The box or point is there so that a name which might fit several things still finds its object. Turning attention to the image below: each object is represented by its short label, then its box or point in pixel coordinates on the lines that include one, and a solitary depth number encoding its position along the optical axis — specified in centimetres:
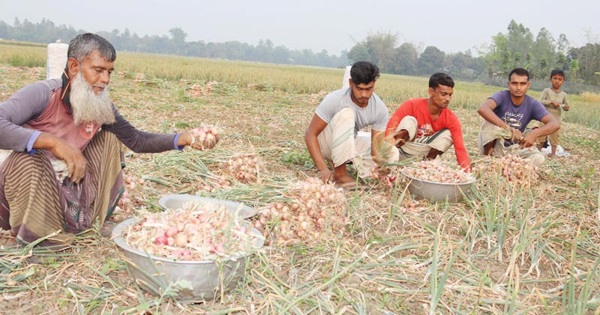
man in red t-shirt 394
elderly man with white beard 214
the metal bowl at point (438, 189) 321
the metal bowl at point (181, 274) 177
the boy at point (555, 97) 654
